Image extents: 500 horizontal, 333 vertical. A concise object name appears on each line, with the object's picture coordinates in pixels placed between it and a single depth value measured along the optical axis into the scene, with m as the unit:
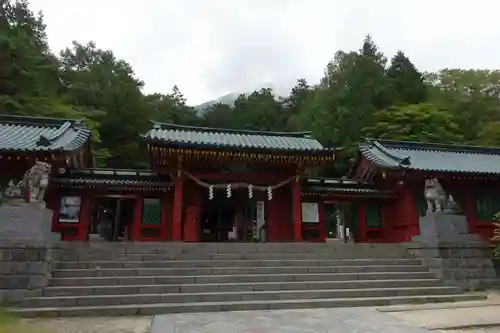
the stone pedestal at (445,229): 11.63
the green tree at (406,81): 33.88
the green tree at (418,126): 26.53
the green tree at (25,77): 22.81
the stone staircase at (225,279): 8.32
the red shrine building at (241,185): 14.05
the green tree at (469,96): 30.23
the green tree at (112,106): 30.17
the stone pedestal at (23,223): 9.10
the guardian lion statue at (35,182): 9.83
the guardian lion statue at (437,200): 12.08
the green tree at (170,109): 37.47
